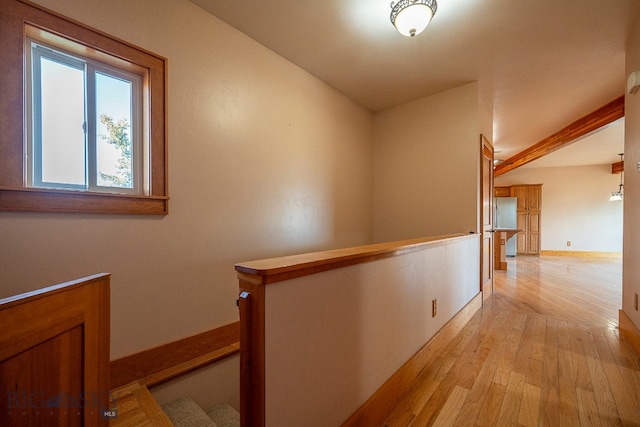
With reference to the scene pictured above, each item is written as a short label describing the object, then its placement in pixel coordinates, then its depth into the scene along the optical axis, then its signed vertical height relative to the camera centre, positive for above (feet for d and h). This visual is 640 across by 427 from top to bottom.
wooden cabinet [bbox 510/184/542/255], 25.23 -0.74
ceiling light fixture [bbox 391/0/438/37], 5.37 +4.12
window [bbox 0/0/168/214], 3.96 +1.62
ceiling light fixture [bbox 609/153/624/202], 22.15 +1.33
